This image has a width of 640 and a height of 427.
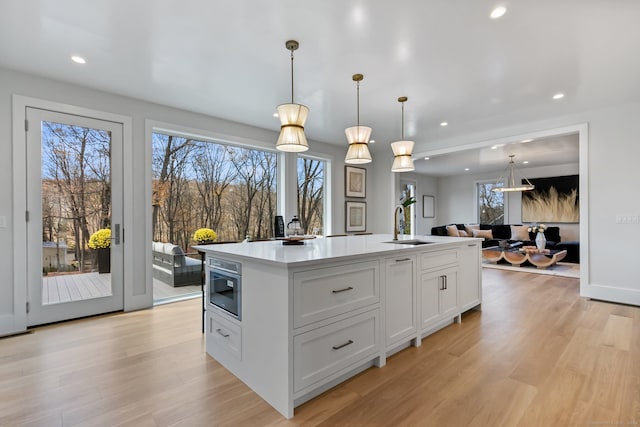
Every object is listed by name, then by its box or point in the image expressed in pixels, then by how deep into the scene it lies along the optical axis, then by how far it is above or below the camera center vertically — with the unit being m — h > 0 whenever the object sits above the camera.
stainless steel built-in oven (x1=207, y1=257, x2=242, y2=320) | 1.98 -0.50
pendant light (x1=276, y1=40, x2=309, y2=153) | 2.35 +0.73
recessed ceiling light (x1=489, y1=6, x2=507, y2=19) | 1.99 +1.36
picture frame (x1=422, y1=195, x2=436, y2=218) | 10.25 +0.28
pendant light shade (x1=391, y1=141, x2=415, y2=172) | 3.35 +0.68
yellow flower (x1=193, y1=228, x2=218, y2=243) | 4.40 -0.30
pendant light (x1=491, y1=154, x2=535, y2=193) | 8.18 +1.03
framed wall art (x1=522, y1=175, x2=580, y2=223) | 7.73 +0.36
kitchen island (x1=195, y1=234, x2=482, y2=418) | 1.65 -0.64
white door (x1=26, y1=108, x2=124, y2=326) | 2.97 -0.01
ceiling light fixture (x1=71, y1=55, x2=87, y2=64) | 2.62 +1.38
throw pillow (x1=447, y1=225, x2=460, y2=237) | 8.03 -0.46
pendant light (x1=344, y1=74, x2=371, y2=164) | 2.95 +0.72
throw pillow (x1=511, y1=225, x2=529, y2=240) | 7.86 -0.49
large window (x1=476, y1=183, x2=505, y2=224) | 9.26 +0.28
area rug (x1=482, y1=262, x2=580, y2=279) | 5.48 -1.10
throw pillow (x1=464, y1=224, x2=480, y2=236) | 8.62 -0.41
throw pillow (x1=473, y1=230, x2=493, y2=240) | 8.35 -0.56
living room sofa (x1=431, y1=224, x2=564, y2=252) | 7.61 -0.52
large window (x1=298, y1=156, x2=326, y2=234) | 5.52 +0.39
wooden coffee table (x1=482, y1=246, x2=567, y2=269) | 5.75 -0.85
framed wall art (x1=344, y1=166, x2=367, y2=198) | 6.00 +0.67
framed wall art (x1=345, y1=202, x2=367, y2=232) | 6.00 -0.04
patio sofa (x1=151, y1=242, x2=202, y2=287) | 4.05 -0.72
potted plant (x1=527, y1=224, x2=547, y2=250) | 6.25 -0.55
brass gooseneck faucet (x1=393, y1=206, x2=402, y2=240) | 3.05 -0.10
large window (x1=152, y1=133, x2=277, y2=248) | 4.17 +0.38
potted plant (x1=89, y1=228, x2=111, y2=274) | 3.30 -0.35
